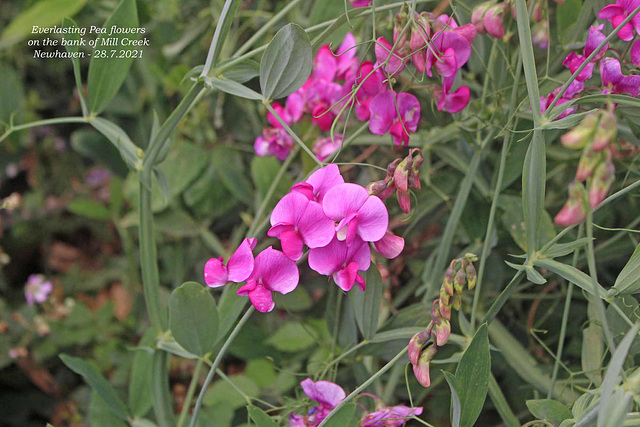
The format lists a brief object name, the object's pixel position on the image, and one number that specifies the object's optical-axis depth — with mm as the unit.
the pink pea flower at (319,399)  740
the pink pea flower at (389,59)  736
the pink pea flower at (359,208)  706
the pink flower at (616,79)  720
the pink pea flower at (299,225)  705
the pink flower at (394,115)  748
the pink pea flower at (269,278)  710
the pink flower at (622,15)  721
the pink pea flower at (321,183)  714
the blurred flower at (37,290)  1142
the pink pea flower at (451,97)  748
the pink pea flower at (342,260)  710
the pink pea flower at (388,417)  732
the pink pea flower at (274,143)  810
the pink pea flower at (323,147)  801
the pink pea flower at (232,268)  714
